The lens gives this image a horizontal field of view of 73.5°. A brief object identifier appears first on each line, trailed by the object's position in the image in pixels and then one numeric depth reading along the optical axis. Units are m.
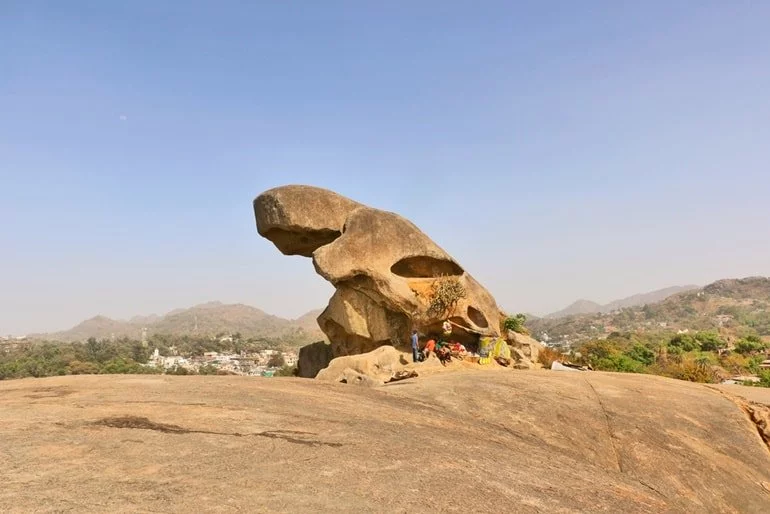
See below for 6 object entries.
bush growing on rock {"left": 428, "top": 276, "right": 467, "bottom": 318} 17.78
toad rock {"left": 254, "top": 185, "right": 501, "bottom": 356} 17.33
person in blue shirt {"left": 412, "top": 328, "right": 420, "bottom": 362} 16.48
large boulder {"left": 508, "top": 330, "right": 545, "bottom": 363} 20.73
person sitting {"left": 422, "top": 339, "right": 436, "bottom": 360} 16.79
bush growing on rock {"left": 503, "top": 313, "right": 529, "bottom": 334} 23.28
